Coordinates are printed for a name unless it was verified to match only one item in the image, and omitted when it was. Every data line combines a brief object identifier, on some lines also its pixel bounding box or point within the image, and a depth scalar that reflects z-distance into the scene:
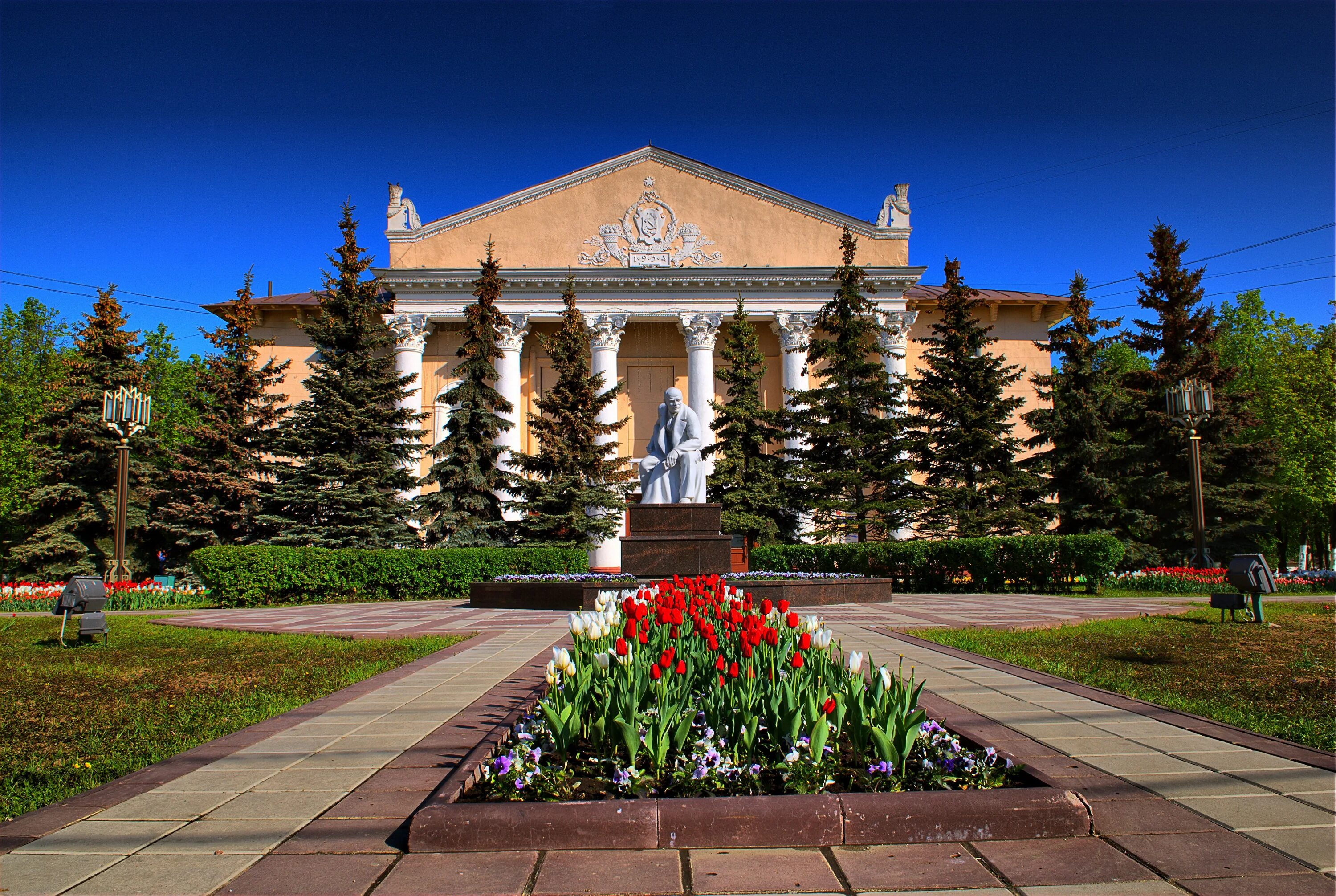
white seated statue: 13.43
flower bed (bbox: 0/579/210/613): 15.70
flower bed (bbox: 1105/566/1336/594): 17.08
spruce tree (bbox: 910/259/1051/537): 20.14
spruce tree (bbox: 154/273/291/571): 21.97
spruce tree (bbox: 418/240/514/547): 20.22
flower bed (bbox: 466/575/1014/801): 2.93
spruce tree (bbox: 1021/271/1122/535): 21.77
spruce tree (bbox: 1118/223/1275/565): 22.41
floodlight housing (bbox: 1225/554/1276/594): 8.93
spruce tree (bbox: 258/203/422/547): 20.11
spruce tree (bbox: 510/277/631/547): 20.56
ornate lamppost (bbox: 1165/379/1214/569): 17.34
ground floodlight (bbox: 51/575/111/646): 8.34
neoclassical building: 29.78
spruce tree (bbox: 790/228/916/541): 19.94
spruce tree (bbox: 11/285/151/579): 21.55
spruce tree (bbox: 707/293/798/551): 21.89
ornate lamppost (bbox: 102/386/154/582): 16.61
